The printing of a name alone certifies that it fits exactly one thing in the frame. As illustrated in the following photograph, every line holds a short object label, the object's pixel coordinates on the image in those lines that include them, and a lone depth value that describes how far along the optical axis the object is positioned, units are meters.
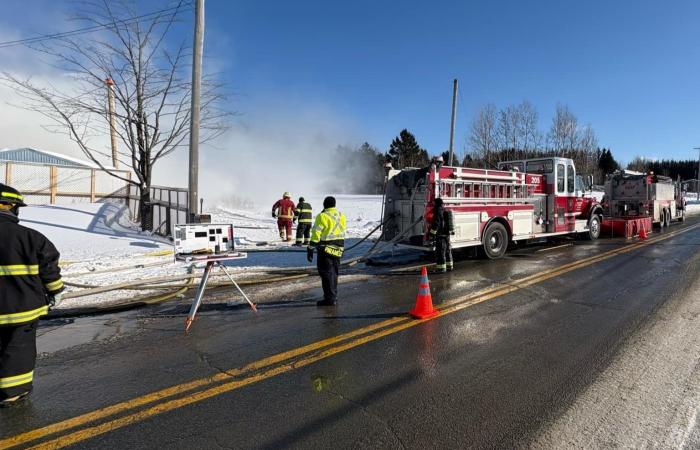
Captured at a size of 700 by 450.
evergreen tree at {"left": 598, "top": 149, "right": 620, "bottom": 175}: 82.81
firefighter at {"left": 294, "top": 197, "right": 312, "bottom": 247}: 13.40
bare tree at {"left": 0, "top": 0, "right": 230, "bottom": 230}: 13.38
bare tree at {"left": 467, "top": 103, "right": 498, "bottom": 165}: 39.66
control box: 5.16
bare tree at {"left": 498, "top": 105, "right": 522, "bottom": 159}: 40.12
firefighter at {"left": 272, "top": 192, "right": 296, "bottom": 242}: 14.10
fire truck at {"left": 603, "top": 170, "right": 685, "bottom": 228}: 18.86
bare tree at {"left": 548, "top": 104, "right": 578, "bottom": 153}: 41.34
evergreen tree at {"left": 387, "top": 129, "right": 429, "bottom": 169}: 72.31
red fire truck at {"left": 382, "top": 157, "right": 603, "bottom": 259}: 9.69
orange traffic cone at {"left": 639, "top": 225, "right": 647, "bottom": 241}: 14.98
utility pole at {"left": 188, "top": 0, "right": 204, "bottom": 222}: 9.83
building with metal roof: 36.34
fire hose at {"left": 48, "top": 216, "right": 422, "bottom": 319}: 6.07
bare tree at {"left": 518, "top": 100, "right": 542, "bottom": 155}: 40.44
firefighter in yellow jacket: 6.20
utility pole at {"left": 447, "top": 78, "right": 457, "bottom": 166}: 19.92
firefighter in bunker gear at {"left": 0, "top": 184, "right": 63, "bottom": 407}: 3.23
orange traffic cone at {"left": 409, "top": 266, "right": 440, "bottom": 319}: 5.50
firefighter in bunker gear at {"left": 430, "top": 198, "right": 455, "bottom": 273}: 8.77
